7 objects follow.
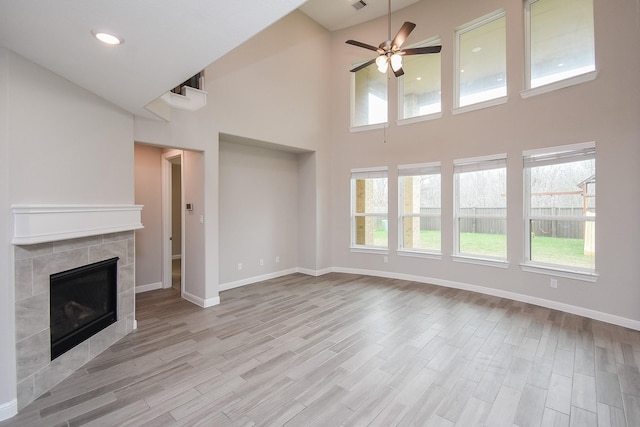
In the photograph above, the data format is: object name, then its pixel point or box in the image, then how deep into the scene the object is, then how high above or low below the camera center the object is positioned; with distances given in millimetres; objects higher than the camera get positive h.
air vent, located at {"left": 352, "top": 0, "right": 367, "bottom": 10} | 5344 +3857
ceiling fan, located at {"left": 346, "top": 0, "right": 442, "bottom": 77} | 3675 +2056
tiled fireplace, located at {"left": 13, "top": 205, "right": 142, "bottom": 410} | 2152 -450
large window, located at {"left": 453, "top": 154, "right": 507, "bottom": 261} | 4641 +49
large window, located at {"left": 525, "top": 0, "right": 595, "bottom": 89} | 3870 +2403
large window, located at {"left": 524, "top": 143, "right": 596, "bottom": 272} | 3830 +44
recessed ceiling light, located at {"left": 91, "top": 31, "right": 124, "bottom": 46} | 1727 +1067
